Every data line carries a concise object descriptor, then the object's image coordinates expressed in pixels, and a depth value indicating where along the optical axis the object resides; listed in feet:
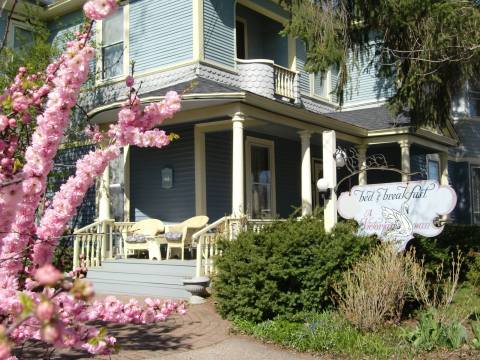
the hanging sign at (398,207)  25.26
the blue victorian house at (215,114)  38.83
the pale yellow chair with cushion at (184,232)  35.60
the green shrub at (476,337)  18.93
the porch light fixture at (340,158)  29.97
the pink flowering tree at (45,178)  8.90
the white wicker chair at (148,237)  36.94
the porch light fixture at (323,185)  27.63
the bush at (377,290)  21.91
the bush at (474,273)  32.24
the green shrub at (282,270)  24.17
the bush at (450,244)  29.14
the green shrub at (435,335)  19.29
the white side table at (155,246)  36.76
